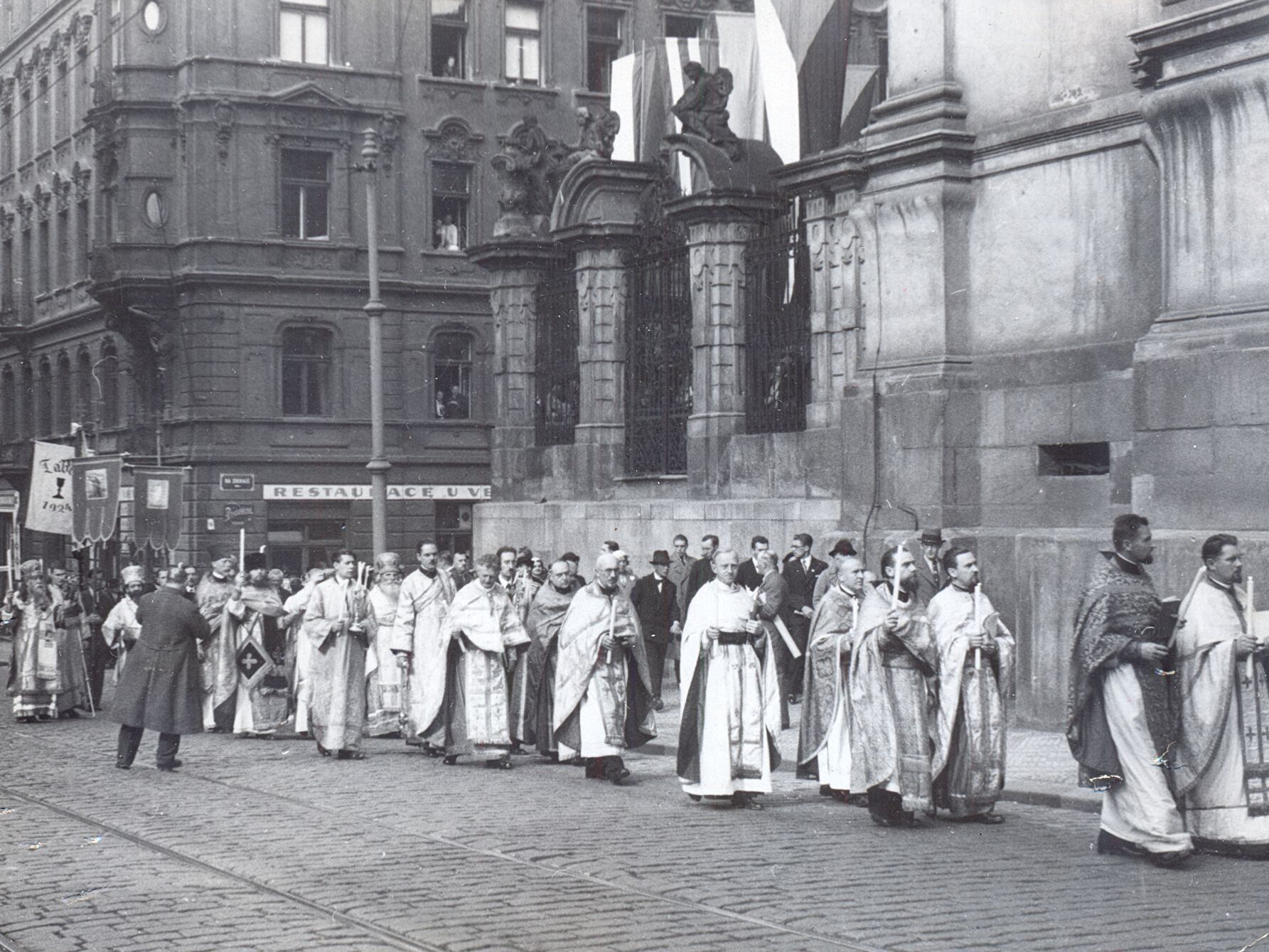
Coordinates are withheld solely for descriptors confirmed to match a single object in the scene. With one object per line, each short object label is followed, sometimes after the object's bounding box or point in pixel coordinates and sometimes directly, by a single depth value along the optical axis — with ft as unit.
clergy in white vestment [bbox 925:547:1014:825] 37.96
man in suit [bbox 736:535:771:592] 61.21
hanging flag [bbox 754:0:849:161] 89.61
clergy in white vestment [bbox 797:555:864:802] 41.50
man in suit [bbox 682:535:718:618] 65.26
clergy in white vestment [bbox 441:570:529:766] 50.62
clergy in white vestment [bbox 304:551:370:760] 53.78
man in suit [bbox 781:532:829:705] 60.95
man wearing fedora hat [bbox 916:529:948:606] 50.78
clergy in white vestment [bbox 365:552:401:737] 60.03
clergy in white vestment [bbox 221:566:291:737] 61.93
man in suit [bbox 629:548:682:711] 65.67
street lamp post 83.41
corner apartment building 131.85
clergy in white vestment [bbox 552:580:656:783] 46.65
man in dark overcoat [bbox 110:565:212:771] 50.34
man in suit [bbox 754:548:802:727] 56.95
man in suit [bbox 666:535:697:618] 69.00
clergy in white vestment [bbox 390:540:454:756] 52.95
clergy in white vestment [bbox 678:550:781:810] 41.24
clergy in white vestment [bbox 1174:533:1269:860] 33.53
